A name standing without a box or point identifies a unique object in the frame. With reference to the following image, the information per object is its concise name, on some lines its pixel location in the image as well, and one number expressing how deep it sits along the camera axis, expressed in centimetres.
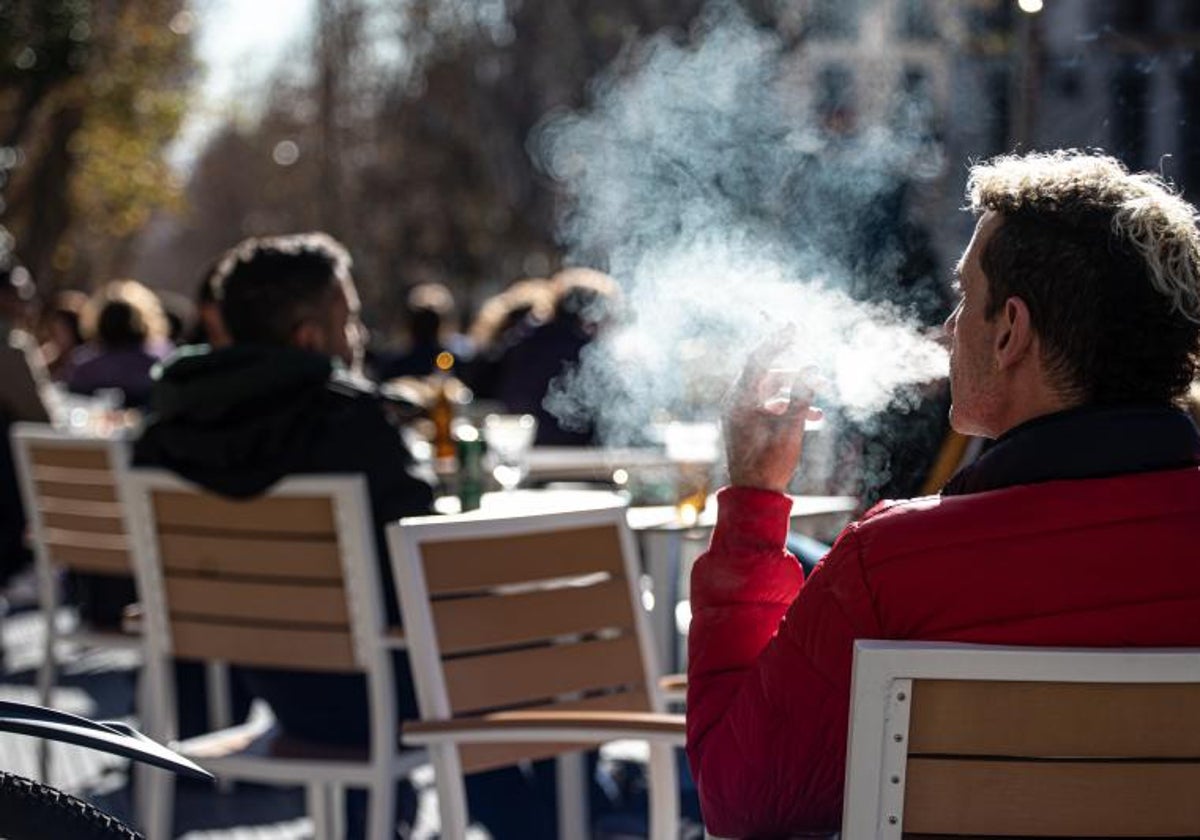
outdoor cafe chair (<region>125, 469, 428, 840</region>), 377
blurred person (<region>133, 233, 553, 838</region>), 398
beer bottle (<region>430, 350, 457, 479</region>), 581
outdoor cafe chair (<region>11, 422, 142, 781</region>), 525
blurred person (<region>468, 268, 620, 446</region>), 785
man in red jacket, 193
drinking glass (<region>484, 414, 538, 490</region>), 512
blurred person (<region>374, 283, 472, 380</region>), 1051
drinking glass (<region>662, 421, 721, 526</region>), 455
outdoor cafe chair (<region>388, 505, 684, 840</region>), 300
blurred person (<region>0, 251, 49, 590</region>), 796
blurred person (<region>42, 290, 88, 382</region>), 1206
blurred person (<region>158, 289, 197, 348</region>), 1317
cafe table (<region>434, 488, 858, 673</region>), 446
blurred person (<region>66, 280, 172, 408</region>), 950
